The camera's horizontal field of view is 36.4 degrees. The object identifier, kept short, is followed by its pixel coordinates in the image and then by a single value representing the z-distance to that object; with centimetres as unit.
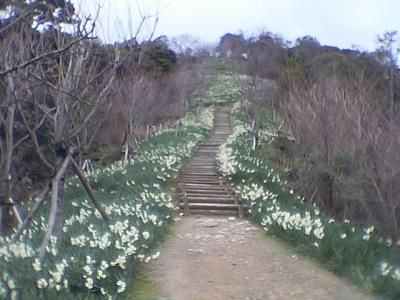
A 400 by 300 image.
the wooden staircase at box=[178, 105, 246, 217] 1190
